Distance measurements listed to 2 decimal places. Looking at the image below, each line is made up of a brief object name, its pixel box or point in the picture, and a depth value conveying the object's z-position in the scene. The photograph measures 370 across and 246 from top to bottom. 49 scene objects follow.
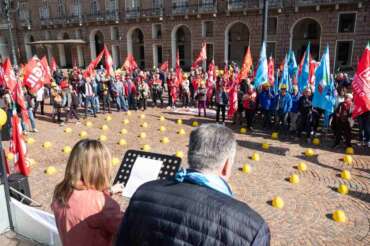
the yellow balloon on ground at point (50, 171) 8.15
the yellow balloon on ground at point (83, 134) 11.63
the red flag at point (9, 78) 10.80
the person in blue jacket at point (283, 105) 11.08
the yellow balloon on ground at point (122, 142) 10.55
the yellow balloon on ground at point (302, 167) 8.21
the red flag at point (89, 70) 15.68
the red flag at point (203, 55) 18.34
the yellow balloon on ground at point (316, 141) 10.23
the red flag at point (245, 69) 13.68
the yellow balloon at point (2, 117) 5.20
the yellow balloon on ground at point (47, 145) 10.41
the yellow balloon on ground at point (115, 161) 8.68
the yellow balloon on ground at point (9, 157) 9.27
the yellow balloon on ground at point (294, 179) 7.44
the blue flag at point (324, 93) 10.20
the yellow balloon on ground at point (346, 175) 7.62
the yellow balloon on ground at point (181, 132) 11.61
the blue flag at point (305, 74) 12.27
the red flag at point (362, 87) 8.71
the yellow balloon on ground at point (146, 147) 9.82
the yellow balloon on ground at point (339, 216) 5.79
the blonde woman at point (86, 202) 2.35
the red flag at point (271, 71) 13.81
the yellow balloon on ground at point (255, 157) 8.96
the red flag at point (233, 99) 12.31
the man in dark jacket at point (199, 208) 1.62
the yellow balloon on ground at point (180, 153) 8.93
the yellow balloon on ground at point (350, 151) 9.28
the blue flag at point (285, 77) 12.33
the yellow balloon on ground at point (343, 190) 6.87
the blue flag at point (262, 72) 12.03
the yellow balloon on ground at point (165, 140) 10.63
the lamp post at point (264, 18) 12.91
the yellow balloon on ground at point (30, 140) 10.88
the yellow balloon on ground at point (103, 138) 11.07
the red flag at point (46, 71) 14.55
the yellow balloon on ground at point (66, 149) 9.83
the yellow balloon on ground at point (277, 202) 6.31
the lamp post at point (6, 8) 20.56
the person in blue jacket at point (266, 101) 11.59
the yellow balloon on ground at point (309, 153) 9.24
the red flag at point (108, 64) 15.80
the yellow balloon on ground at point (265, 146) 9.93
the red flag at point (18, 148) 5.80
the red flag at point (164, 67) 19.20
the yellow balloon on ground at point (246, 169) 8.12
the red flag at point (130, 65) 18.67
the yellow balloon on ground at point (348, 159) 8.58
